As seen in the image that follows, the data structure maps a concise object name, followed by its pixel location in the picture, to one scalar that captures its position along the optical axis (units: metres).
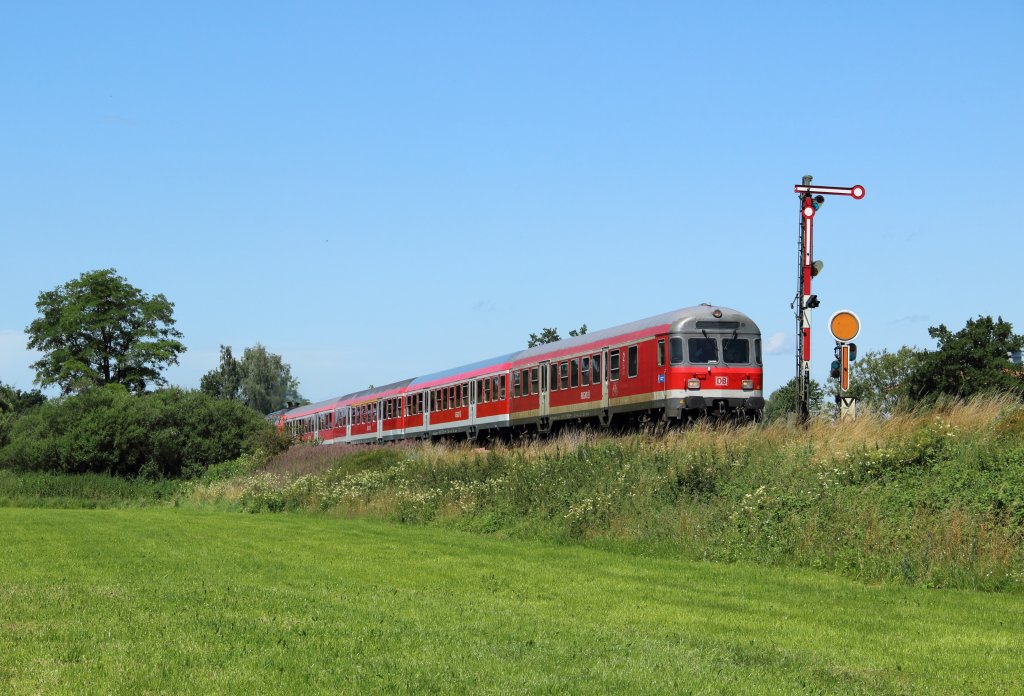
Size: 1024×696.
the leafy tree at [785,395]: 76.74
